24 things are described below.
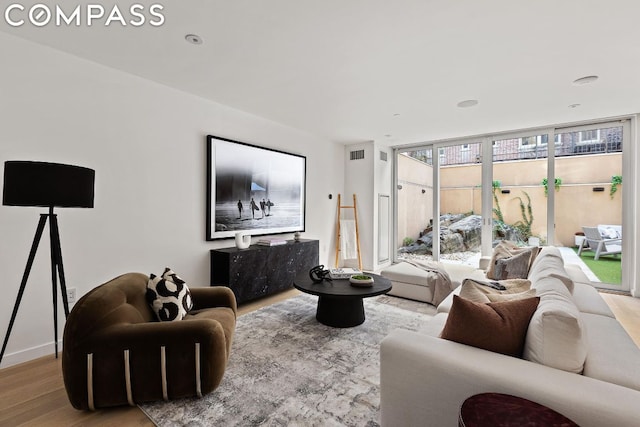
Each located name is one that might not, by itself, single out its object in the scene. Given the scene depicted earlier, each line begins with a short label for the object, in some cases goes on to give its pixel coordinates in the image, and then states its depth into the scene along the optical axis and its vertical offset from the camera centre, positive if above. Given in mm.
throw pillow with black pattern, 2178 -640
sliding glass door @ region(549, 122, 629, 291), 4375 +194
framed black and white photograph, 3732 +326
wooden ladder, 5809 -434
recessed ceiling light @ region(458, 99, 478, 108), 3590 +1335
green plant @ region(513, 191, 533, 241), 4891 -122
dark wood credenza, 3531 -710
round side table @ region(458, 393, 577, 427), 963 -684
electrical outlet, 2608 -722
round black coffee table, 2908 -930
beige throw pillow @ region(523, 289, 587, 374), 1238 -544
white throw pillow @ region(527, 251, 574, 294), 2259 -478
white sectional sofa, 1071 -673
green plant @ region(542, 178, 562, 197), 4668 +421
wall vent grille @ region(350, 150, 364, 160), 5915 +1153
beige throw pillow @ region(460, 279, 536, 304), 1709 -483
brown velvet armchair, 1728 -856
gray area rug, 1751 -1188
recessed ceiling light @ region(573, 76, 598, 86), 2936 +1312
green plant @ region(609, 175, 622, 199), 4348 +417
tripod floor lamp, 1904 +151
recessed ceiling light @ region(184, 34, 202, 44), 2297 +1359
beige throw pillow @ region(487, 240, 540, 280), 3316 -562
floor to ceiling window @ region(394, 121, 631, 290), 4449 +307
